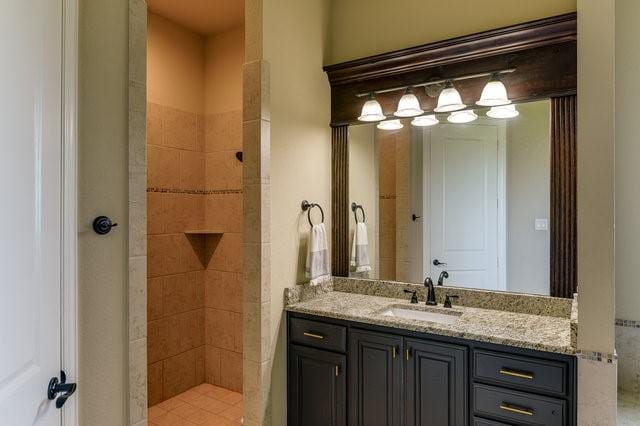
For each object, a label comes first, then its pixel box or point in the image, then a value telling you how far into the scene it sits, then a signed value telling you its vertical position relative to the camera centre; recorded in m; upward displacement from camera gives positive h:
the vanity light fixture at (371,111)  2.58 +0.67
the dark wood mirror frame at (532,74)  2.07 +0.83
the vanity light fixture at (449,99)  2.33 +0.68
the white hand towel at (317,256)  2.47 -0.26
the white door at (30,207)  0.92 +0.02
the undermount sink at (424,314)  2.21 -0.57
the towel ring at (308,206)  2.54 +0.06
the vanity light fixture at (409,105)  2.44 +0.68
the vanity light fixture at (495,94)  2.18 +0.67
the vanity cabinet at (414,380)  1.69 -0.80
